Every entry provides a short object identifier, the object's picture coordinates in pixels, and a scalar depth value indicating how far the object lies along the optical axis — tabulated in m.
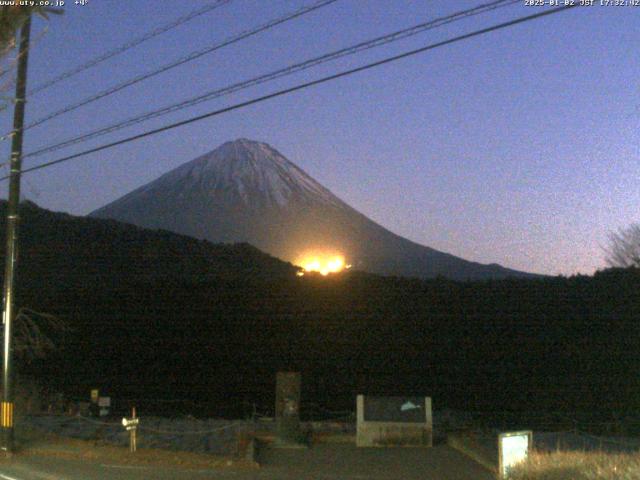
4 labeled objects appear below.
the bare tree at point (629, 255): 45.97
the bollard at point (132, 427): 16.82
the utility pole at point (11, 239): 16.19
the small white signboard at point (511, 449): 11.25
